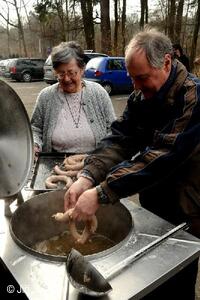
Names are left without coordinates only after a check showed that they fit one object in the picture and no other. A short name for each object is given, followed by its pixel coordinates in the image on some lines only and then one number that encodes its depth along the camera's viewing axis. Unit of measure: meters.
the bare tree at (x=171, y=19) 13.70
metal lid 1.51
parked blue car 10.54
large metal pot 1.55
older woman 2.31
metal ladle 1.06
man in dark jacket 1.35
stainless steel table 1.09
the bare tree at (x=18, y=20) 23.64
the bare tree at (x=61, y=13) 15.30
